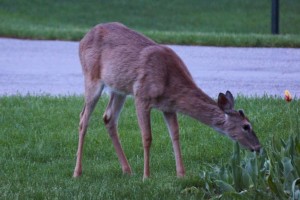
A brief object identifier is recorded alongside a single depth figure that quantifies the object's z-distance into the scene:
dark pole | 37.62
